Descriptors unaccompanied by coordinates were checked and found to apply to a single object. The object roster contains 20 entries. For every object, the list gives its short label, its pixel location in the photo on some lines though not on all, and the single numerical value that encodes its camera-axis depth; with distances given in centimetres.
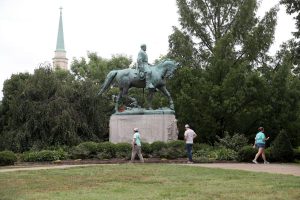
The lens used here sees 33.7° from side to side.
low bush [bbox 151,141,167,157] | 2241
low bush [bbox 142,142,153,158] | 2262
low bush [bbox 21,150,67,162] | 2225
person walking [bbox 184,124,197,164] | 2016
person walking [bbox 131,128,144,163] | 2002
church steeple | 10469
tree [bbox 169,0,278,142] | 2798
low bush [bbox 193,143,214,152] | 2391
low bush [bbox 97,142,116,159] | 2263
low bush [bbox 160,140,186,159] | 2214
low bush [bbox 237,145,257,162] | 2183
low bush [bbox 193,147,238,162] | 2212
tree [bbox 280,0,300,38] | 2150
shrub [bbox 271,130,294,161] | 2202
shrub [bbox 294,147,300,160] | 2312
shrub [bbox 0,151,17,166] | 2039
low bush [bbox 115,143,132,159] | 2258
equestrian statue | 2436
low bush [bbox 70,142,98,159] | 2283
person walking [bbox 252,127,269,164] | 2080
